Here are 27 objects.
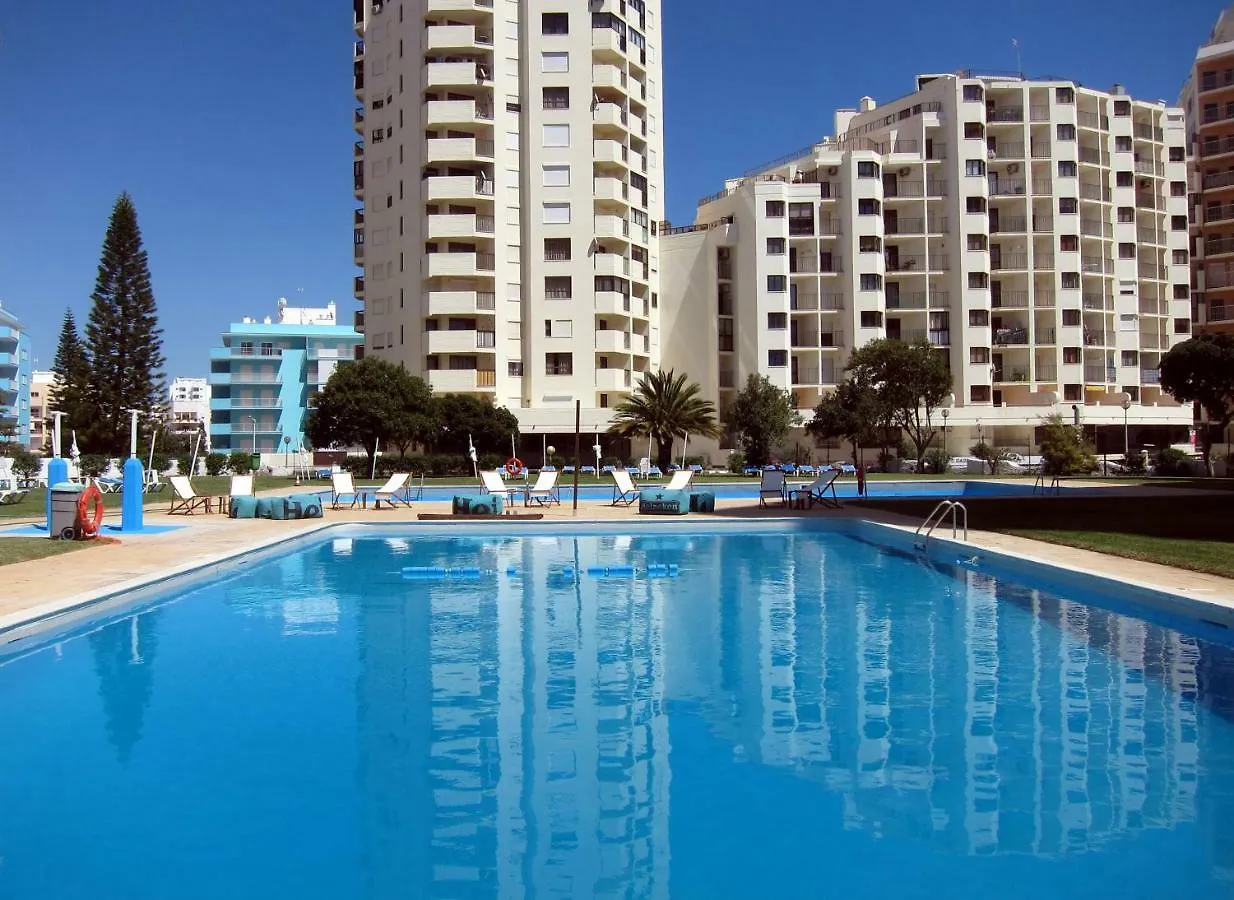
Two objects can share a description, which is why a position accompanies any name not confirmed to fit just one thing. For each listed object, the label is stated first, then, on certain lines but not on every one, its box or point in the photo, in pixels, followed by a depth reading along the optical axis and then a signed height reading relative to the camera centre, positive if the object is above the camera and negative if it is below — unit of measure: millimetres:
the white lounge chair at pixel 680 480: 20547 -356
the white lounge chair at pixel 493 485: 20078 -382
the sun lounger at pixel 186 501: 20031 -665
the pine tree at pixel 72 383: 43312 +4063
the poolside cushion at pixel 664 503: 19375 -765
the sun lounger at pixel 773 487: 20266 -509
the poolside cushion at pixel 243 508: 19312 -752
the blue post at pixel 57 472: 14039 -1
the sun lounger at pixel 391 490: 22328 -509
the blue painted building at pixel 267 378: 73125 +6781
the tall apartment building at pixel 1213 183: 56938 +16258
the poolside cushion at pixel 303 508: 19281 -767
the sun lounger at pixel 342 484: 20828 -333
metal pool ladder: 13961 -1002
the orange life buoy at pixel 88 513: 13695 -573
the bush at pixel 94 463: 37041 +325
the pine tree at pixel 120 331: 43781 +6236
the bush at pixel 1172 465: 35094 -283
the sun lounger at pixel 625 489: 21422 -537
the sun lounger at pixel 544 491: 21234 -576
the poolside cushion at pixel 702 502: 19891 -779
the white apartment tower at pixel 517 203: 45531 +12326
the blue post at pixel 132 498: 15594 -431
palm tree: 41156 +2062
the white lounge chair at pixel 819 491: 20153 -603
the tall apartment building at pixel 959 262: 50719 +10427
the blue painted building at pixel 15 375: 66394 +7019
